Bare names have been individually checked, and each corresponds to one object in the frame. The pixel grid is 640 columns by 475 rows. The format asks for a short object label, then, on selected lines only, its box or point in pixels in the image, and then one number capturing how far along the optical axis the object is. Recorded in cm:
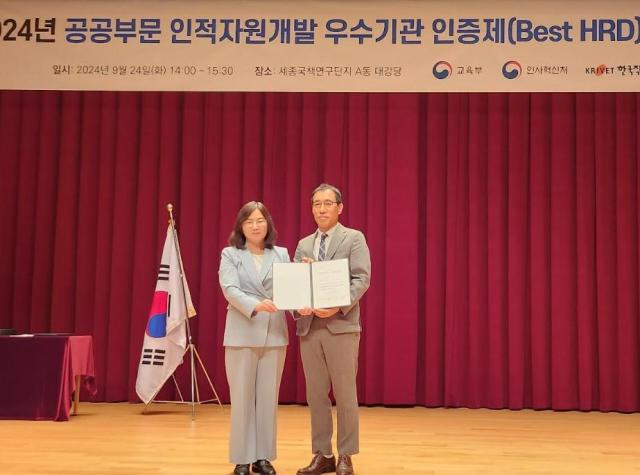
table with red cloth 517
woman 338
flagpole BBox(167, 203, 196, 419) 579
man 340
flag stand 577
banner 585
